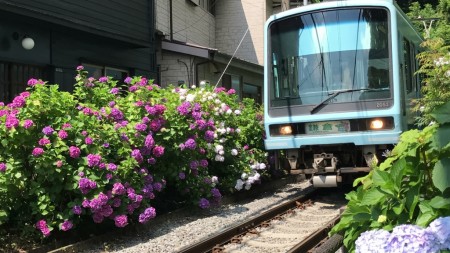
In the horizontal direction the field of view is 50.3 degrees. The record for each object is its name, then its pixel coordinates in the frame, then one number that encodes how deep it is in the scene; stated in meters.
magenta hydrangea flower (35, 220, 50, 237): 5.49
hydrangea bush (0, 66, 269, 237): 5.65
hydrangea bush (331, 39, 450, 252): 2.24
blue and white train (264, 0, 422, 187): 7.68
